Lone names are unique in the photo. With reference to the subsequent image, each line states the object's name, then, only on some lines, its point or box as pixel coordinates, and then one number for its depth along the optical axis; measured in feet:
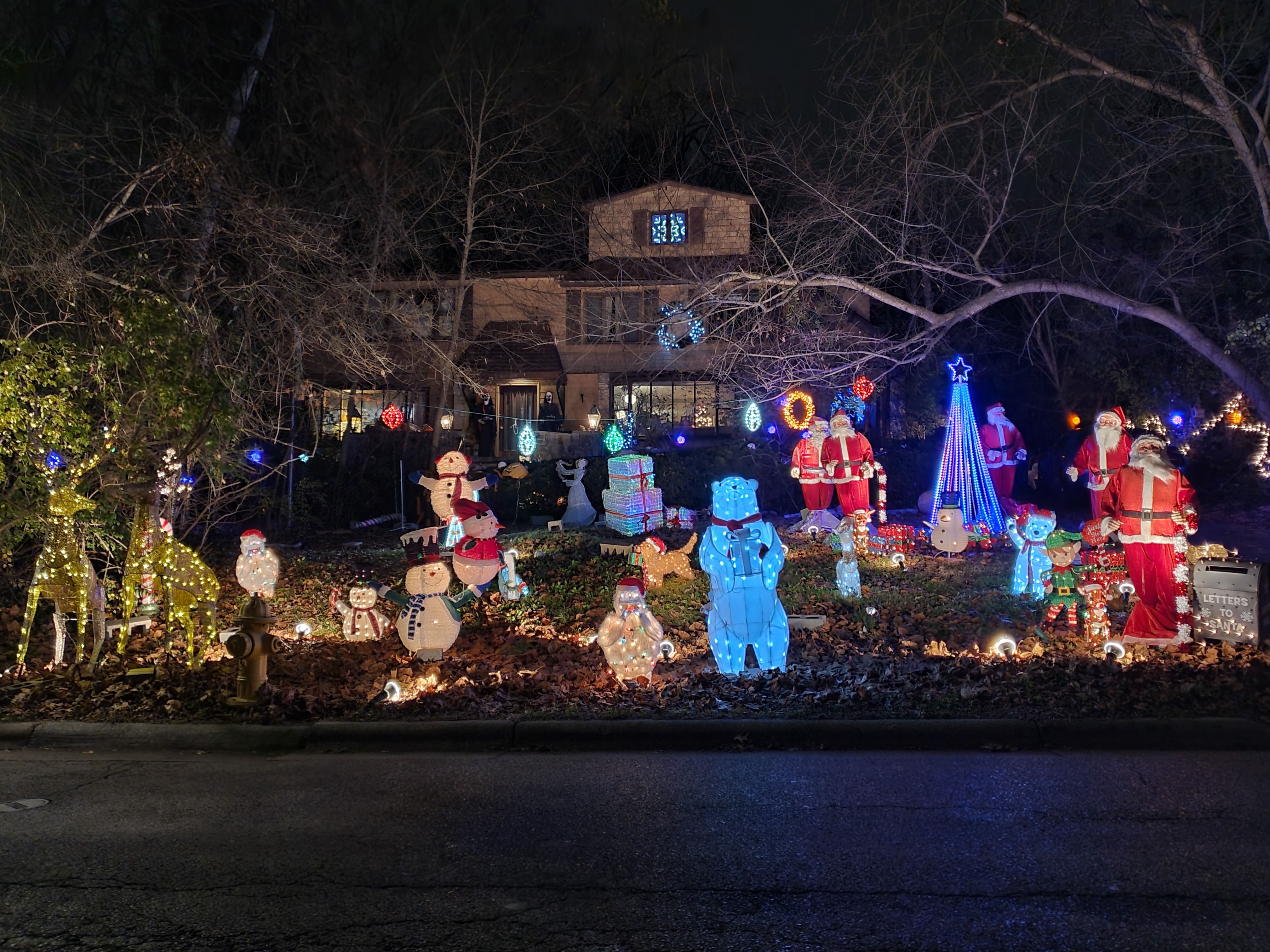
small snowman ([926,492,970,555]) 40.86
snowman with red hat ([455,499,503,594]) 31.55
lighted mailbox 25.30
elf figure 28.68
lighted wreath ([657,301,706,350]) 36.83
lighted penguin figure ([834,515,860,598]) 34.40
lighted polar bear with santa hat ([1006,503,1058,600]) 32.17
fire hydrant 23.59
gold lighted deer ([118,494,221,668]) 27.68
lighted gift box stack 49.11
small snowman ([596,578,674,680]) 23.76
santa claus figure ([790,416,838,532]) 45.78
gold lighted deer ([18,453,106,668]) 26.04
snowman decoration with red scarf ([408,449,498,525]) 31.81
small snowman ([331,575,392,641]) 28.84
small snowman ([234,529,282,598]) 33.94
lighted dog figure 36.99
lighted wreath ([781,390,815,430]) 49.21
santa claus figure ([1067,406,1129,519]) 33.32
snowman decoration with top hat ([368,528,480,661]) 26.27
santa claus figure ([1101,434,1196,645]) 26.03
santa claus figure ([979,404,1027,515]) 49.55
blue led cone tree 46.44
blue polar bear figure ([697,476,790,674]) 24.12
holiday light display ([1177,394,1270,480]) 71.15
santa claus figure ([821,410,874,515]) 45.11
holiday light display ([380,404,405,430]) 73.67
